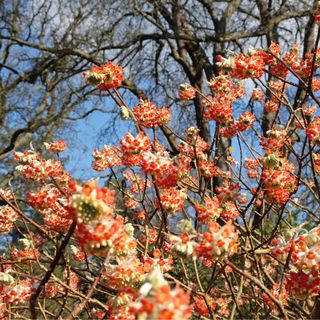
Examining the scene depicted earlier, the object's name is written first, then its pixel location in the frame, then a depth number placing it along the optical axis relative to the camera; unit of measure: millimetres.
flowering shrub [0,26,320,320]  410
